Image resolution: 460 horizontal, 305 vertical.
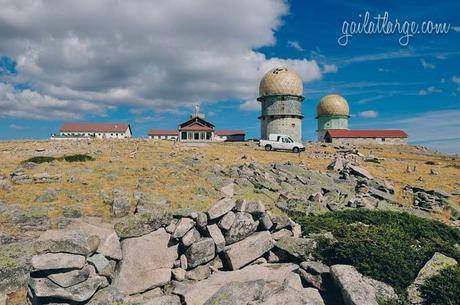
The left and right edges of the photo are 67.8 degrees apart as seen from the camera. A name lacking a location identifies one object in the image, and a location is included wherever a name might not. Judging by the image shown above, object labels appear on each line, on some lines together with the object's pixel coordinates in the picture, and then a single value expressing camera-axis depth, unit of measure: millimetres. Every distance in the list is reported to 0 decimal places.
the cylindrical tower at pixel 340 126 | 91125
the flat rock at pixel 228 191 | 19391
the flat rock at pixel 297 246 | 13827
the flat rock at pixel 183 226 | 13641
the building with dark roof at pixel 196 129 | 65062
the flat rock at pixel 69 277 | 10852
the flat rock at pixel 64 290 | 10531
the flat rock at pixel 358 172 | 31062
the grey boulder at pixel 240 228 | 14281
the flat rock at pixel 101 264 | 11797
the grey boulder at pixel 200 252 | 13250
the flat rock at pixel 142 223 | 13289
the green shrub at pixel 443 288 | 10328
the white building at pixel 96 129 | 108625
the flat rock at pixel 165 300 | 11040
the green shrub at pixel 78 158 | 25305
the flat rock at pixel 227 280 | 11414
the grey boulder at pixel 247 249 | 13516
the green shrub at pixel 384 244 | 12195
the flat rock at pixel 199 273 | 12945
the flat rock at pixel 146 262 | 12070
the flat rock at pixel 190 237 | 13469
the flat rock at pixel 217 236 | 13848
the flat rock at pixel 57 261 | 10906
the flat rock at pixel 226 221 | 14242
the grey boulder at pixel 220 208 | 14375
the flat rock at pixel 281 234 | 15094
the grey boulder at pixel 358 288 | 10344
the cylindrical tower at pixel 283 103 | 69625
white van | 49062
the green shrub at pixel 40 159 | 25484
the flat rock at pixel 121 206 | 15867
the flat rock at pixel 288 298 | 10086
